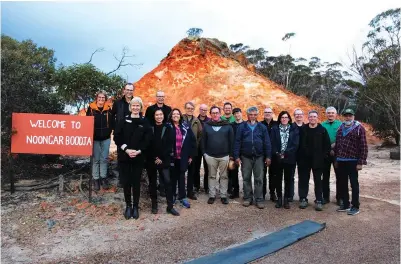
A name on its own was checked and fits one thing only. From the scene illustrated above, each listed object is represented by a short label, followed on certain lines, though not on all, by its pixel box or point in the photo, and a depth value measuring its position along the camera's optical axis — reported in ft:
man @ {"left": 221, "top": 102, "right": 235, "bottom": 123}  20.56
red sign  17.01
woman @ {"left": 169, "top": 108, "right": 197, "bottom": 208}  17.85
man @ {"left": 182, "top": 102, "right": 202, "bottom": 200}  19.66
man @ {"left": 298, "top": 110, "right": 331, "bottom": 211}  18.19
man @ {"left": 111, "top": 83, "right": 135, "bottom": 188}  18.42
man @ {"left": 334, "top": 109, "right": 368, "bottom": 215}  17.51
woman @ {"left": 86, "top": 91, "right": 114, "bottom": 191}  18.17
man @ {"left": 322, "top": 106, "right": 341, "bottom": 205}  19.31
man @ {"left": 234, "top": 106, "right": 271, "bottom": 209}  18.22
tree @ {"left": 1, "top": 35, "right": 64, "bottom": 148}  19.70
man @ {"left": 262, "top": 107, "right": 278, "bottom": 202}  19.11
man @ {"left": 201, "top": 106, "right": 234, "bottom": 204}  18.30
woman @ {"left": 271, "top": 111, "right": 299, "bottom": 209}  18.19
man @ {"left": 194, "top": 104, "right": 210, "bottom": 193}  20.36
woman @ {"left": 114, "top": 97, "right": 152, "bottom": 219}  15.21
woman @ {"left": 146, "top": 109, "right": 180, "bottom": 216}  16.16
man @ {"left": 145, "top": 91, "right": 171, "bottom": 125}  18.76
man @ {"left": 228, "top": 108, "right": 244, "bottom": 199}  19.87
